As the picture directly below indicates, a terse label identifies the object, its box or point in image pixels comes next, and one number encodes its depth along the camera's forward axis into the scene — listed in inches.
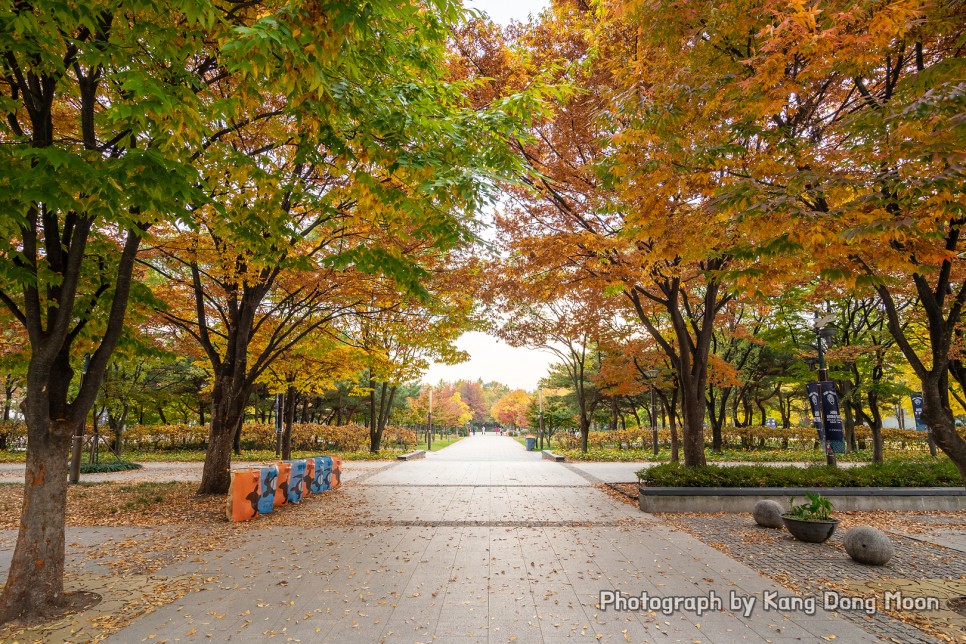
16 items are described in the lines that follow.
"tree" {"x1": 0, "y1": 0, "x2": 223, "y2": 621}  136.5
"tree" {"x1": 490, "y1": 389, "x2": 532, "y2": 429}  2653.5
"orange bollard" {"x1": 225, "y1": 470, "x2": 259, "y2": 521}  314.0
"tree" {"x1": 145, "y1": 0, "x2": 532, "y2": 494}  140.6
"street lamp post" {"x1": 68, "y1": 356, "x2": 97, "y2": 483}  463.0
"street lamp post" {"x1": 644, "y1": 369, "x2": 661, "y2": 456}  759.5
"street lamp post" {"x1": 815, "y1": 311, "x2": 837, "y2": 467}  444.1
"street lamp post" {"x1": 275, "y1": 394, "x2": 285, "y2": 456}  757.3
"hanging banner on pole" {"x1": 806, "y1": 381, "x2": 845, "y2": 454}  434.0
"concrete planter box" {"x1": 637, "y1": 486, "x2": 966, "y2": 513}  357.4
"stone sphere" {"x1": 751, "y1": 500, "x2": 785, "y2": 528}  299.7
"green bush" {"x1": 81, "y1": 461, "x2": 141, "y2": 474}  593.6
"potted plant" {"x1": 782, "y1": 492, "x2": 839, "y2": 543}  261.1
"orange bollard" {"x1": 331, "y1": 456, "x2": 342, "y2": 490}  469.4
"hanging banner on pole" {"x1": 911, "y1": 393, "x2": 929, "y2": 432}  762.2
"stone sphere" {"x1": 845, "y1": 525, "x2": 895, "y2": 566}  222.4
